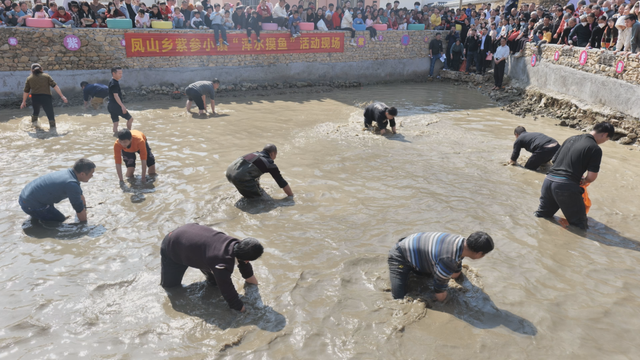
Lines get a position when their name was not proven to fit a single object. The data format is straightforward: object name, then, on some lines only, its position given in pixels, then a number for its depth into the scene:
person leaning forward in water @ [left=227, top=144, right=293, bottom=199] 6.12
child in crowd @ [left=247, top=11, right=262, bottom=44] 15.65
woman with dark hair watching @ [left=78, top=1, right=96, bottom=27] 13.08
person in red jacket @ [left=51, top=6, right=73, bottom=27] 12.98
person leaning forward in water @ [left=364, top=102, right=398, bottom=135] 9.59
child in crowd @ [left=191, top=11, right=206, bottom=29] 15.00
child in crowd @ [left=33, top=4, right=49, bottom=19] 12.70
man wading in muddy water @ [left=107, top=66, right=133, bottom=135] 9.05
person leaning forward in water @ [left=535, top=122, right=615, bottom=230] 5.29
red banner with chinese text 14.05
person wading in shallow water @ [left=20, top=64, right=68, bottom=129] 9.62
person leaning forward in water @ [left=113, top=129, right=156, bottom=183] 6.44
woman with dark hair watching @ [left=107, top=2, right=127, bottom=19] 13.81
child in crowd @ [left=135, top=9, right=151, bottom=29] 13.93
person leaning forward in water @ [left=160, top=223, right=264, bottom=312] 3.74
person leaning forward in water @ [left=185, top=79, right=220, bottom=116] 11.24
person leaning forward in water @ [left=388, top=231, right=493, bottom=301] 3.73
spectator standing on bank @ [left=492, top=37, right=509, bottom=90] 15.22
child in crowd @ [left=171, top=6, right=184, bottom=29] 14.60
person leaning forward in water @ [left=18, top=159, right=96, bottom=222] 5.32
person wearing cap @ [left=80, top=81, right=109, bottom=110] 10.61
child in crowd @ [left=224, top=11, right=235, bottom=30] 15.46
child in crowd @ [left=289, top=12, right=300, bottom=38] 16.41
